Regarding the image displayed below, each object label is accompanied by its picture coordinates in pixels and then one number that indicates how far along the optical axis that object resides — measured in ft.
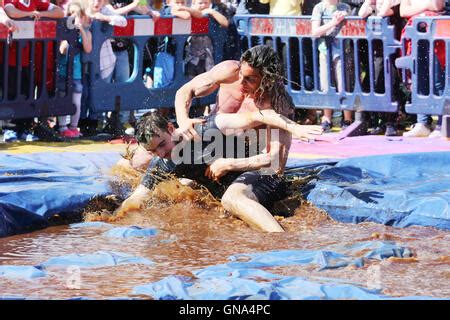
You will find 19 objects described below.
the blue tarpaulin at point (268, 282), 19.40
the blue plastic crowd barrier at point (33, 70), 36.99
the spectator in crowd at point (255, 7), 43.91
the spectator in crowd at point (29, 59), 36.78
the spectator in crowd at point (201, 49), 42.22
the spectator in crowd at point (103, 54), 39.14
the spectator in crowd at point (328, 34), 39.60
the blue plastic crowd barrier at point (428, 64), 37.06
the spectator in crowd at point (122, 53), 40.22
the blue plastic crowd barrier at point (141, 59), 39.60
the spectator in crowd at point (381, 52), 38.75
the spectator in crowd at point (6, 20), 35.78
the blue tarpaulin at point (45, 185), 26.17
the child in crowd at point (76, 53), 38.47
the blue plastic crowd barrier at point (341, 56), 39.17
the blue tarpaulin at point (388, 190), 26.11
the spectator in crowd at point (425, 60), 37.47
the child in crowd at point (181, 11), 41.14
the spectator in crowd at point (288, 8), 41.91
